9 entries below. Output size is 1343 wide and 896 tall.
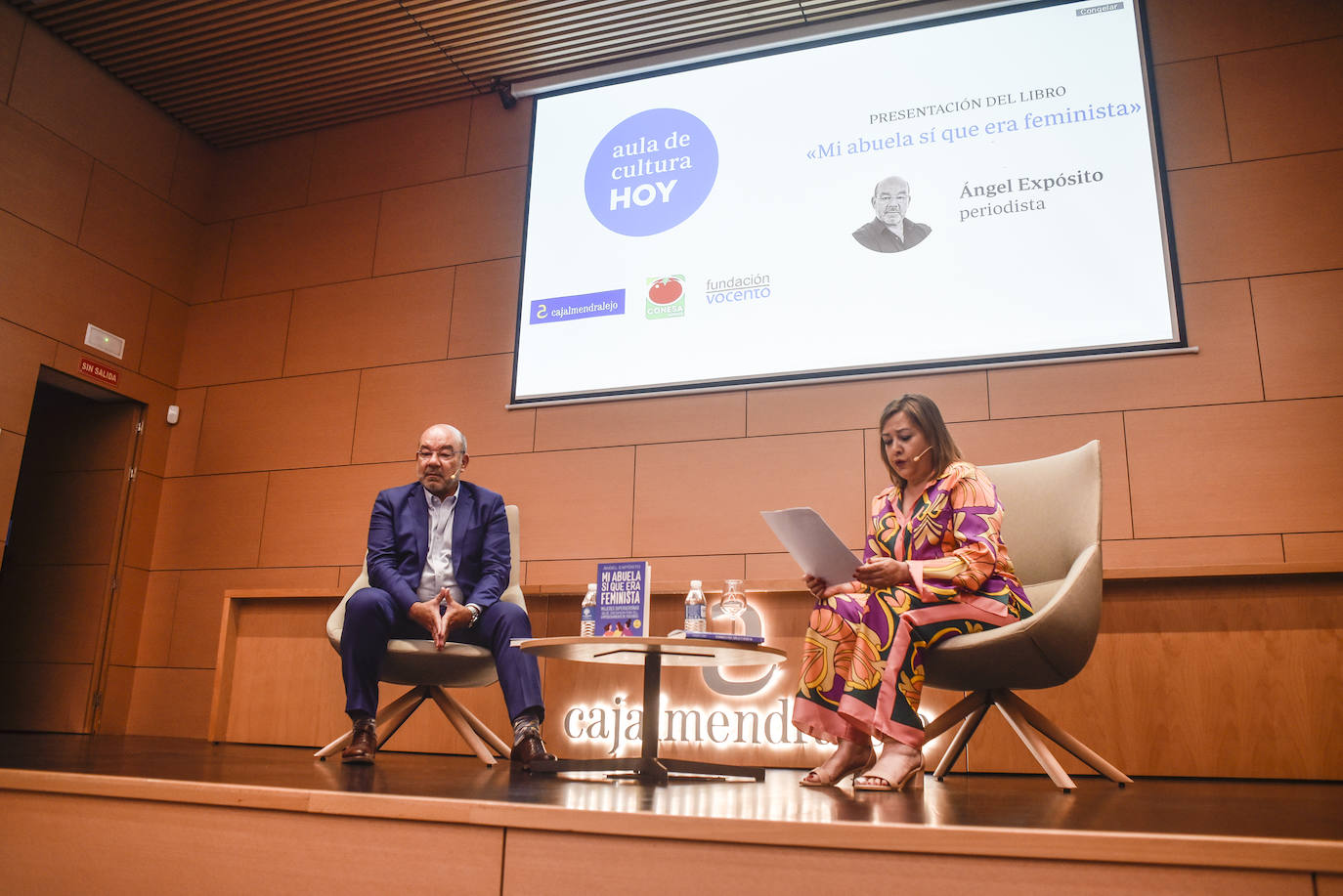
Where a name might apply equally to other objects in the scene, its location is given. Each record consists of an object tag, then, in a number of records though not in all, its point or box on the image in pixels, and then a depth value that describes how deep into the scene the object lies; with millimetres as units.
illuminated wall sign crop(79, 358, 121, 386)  4938
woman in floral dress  2223
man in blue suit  2805
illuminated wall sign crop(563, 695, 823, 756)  3285
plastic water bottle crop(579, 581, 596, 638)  2625
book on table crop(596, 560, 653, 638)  2494
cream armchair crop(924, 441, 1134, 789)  2344
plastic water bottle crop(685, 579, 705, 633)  2729
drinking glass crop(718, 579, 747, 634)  2881
